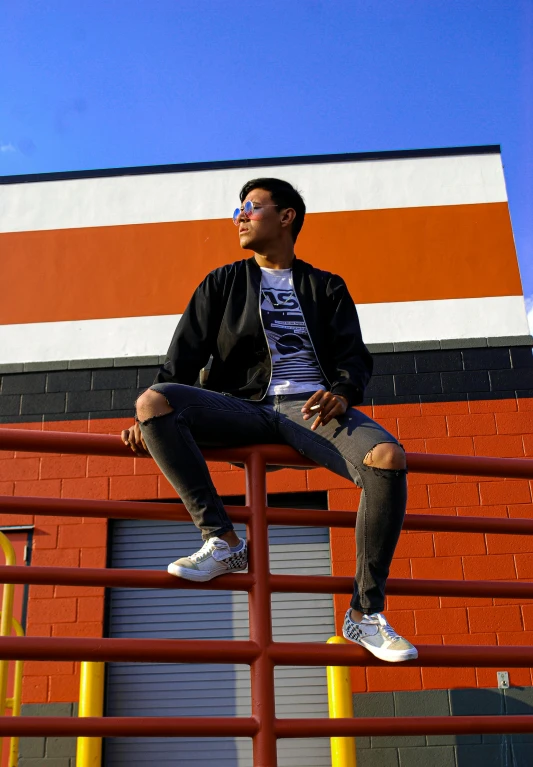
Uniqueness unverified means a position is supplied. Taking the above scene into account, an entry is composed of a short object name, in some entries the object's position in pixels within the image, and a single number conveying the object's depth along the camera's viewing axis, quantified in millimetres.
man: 2715
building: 6555
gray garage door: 6430
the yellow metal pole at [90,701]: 5344
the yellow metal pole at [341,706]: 5266
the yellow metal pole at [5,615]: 4633
